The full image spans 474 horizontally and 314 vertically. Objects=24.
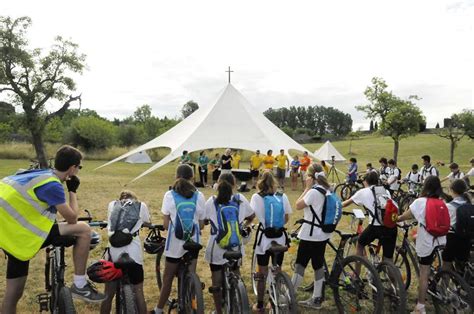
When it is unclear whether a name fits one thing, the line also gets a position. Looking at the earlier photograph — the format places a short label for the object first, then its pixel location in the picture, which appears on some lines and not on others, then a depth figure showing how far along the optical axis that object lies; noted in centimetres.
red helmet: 317
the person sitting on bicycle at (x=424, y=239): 421
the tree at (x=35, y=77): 2798
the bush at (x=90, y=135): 3894
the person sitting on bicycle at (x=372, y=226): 454
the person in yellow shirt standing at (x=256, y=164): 1560
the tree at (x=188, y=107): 8206
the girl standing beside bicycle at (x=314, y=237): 433
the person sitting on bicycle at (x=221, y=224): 389
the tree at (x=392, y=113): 2852
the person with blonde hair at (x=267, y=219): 423
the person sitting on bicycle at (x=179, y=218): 378
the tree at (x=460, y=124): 3238
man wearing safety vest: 291
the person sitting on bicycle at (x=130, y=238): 353
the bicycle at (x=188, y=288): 349
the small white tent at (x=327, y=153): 2488
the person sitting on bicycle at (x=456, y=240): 437
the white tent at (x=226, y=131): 1672
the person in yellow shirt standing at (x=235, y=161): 1664
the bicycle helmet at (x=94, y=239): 344
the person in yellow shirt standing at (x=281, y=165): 1559
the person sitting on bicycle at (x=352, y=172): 1381
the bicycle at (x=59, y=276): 298
